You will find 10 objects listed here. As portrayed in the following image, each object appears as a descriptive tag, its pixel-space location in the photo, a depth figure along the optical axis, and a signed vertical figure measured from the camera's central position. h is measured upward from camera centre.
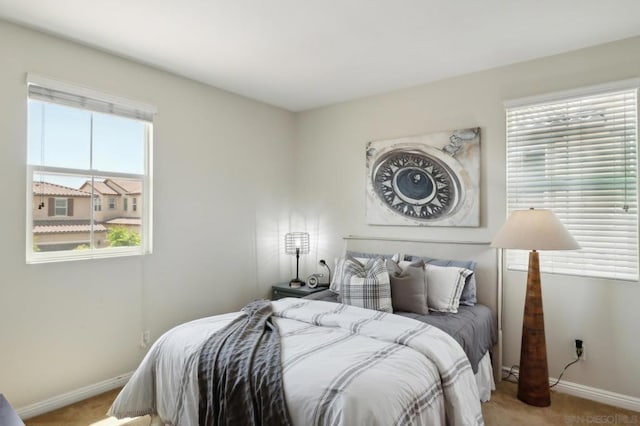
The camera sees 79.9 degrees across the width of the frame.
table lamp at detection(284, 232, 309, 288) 4.29 -0.32
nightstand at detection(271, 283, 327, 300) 3.84 -0.78
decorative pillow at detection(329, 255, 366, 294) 3.21 -0.50
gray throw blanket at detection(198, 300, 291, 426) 1.66 -0.77
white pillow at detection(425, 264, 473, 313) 2.88 -0.56
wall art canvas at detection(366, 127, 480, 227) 3.32 +0.33
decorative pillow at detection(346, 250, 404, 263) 3.47 -0.39
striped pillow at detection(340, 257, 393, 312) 2.85 -0.55
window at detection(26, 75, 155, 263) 2.59 +0.33
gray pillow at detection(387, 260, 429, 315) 2.85 -0.57
